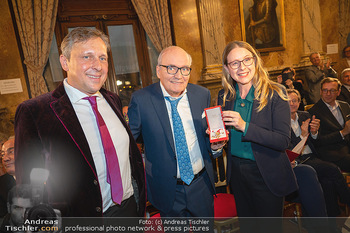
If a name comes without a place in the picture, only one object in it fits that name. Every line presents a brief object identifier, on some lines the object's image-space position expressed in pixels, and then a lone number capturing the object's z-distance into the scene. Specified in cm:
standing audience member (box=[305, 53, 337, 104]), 634
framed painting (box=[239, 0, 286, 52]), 723
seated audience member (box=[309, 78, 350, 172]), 342
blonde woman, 184
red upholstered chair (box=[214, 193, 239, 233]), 247
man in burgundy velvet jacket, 132
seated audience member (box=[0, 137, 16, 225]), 245
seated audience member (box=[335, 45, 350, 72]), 855
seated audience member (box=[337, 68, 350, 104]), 470
